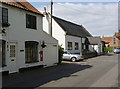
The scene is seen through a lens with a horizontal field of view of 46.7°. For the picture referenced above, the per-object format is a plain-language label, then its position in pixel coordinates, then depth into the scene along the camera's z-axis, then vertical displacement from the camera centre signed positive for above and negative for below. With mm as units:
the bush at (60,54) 16894 -685
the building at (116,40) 55984 +3298
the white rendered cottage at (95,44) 33875 +1021
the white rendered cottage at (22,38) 9953 +869
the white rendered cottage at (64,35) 23703 +2476
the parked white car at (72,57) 19283 -1210
